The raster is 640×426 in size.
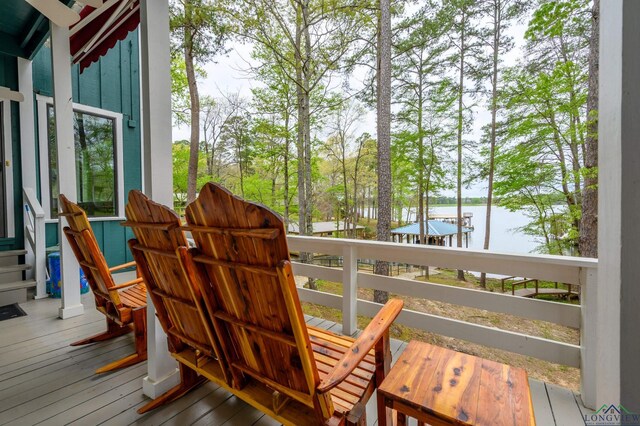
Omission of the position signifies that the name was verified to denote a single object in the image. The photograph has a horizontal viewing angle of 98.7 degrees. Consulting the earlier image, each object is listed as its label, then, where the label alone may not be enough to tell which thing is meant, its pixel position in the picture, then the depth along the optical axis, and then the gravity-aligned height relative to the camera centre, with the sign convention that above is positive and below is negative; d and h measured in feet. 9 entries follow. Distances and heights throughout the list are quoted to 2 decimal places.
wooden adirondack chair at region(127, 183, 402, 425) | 3.04 -1.49
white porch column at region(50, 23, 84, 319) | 9.44 +2.32
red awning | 9.91 +7.20
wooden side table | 2.90 -2.19
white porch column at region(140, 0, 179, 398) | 5.57 +1.58
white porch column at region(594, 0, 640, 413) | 1.66 +0.01
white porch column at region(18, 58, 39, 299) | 12.55 +3.62
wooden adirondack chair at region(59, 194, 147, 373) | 6.57 -2.04
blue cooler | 11.66 -2.78
